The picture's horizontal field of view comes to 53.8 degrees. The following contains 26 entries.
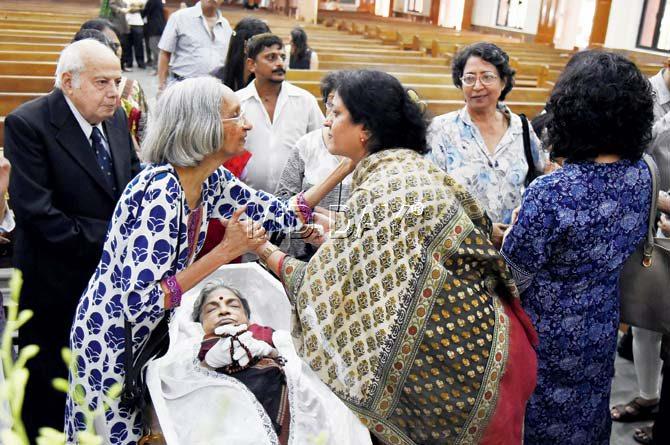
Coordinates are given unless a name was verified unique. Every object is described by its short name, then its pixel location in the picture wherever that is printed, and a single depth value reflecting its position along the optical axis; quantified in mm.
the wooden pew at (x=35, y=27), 7461
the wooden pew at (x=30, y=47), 5715
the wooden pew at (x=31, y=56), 5363
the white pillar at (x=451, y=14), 19833
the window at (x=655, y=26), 11523
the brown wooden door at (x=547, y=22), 14656
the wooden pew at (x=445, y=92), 5039
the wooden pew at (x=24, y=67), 4965
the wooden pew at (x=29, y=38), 6227
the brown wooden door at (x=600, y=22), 12898
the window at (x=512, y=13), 16891
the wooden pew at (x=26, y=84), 4426
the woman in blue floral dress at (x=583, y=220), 1812
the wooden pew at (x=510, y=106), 4781
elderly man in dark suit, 2102
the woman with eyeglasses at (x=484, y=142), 2533
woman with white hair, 1660
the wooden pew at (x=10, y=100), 3959
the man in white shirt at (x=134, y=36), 10430
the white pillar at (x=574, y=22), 13742
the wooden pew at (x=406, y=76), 5412
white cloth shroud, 1705
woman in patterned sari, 1595
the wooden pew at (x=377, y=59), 7117
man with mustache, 3150
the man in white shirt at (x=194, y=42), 4961
